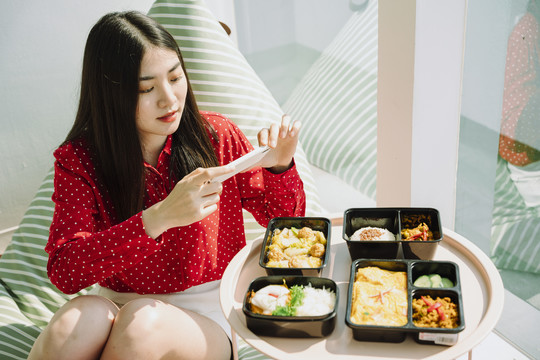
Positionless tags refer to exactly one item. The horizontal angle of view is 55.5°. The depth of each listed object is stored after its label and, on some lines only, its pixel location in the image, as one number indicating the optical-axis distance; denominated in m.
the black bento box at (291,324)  0.94
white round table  0.92
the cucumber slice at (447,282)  1.01
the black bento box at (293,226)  1.10
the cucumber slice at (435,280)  1.01
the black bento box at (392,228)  1.11
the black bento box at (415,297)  0.89
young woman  1.15
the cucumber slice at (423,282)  1.02
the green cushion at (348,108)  1.96
